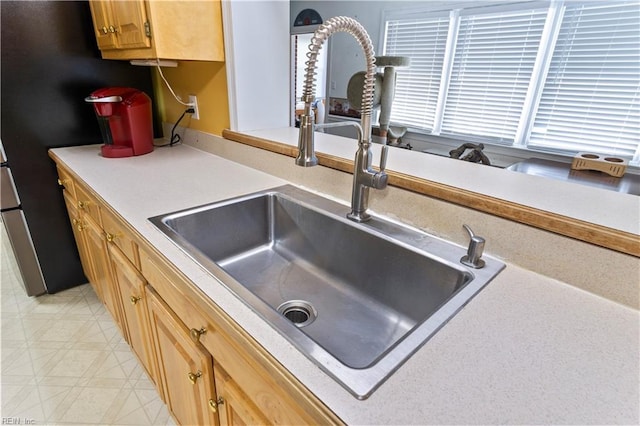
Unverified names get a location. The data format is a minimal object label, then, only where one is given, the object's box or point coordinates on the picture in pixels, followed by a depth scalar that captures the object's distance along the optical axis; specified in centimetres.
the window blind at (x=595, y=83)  260
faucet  73
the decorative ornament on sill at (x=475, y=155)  216
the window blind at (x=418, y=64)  355
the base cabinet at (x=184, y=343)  54
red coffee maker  154
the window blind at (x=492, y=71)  303
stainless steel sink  59
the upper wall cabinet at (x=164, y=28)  124
